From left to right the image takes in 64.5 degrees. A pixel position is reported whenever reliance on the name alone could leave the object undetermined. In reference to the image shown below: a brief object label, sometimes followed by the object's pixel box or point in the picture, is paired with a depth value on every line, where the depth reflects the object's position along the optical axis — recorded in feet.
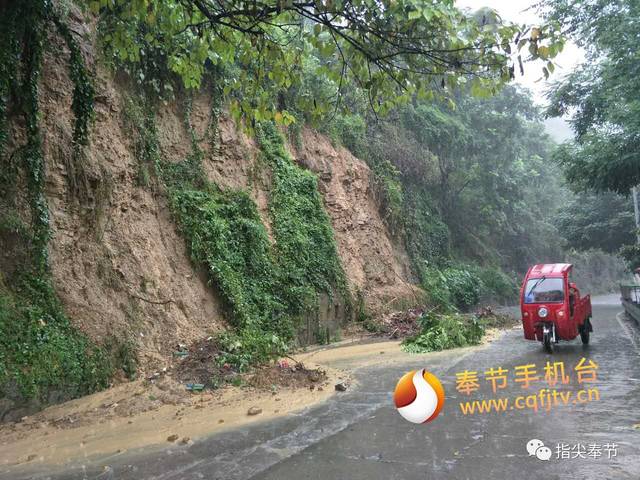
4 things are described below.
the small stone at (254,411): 23.68
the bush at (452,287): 76.18
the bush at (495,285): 99.09
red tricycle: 36.94
